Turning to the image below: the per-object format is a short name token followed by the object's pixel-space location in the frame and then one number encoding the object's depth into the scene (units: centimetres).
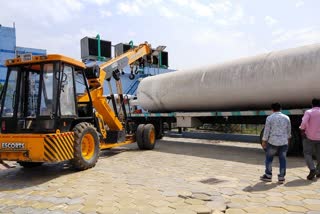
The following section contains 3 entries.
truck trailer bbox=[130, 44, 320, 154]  724
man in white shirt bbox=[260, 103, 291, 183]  502
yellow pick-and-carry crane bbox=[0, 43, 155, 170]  553
